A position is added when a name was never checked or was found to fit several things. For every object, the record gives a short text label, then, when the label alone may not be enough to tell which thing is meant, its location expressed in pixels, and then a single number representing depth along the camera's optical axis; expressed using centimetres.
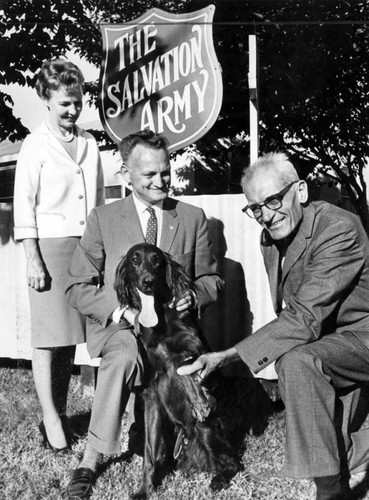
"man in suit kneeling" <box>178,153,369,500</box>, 239
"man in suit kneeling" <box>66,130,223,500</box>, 283
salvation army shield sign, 434
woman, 333
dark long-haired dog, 285
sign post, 422
